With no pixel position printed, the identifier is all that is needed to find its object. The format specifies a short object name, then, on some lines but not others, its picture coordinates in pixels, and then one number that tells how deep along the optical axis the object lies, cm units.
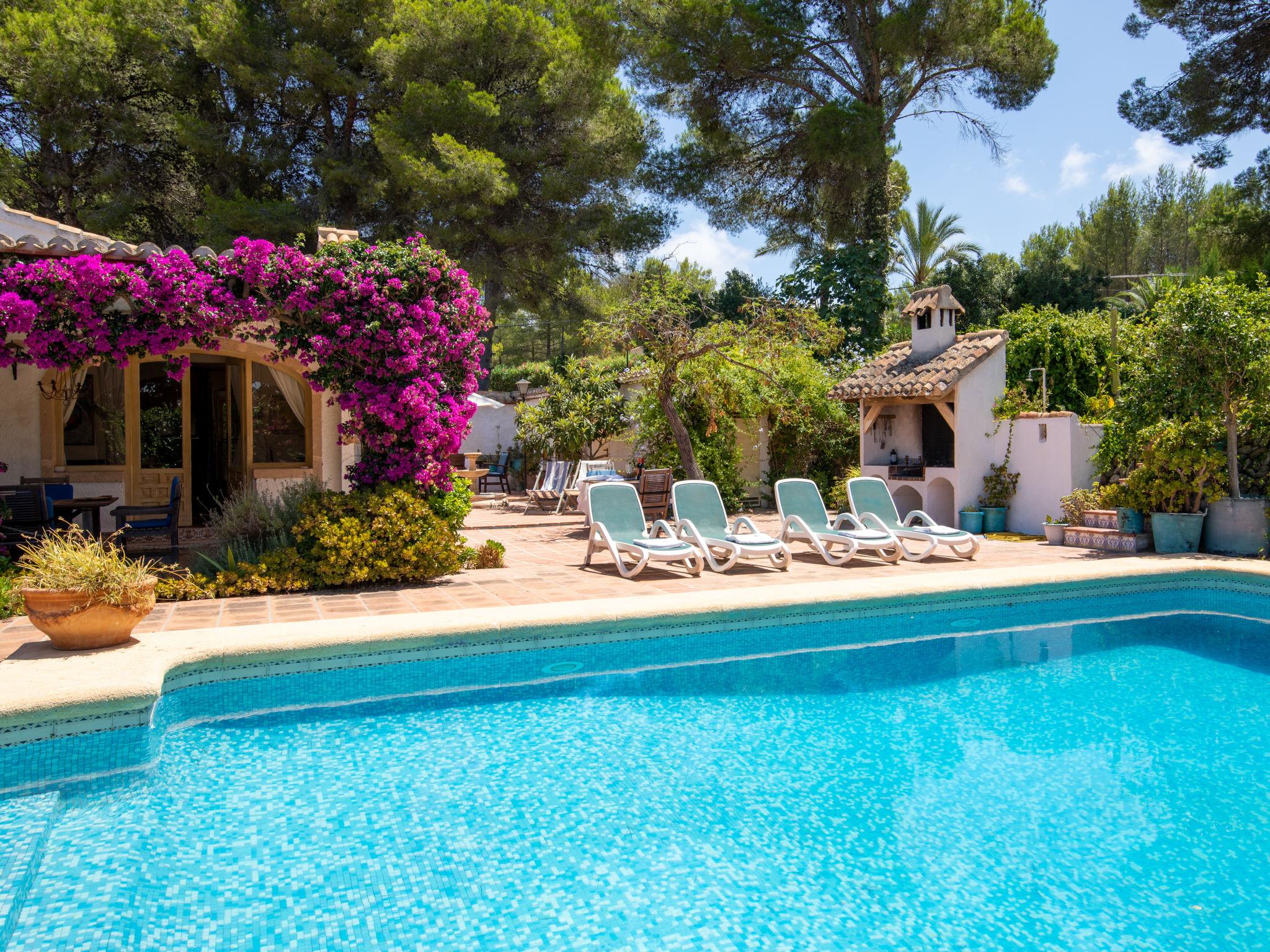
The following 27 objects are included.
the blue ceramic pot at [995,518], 1264
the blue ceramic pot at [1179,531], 1030
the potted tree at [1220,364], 953
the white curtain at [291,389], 1207
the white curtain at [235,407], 1216
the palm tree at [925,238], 3114
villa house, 1065
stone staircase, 1055
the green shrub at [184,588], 728
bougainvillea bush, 704
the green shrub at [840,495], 1452
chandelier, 1072
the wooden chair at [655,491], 1224
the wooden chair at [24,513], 805
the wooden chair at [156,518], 858
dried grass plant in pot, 534
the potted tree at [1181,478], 1023
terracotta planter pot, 533
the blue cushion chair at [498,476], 1973
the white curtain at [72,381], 1092
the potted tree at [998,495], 1266
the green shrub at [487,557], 920
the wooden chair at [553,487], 1602
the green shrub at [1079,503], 1127
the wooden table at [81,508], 863
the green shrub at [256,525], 806
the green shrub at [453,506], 852
